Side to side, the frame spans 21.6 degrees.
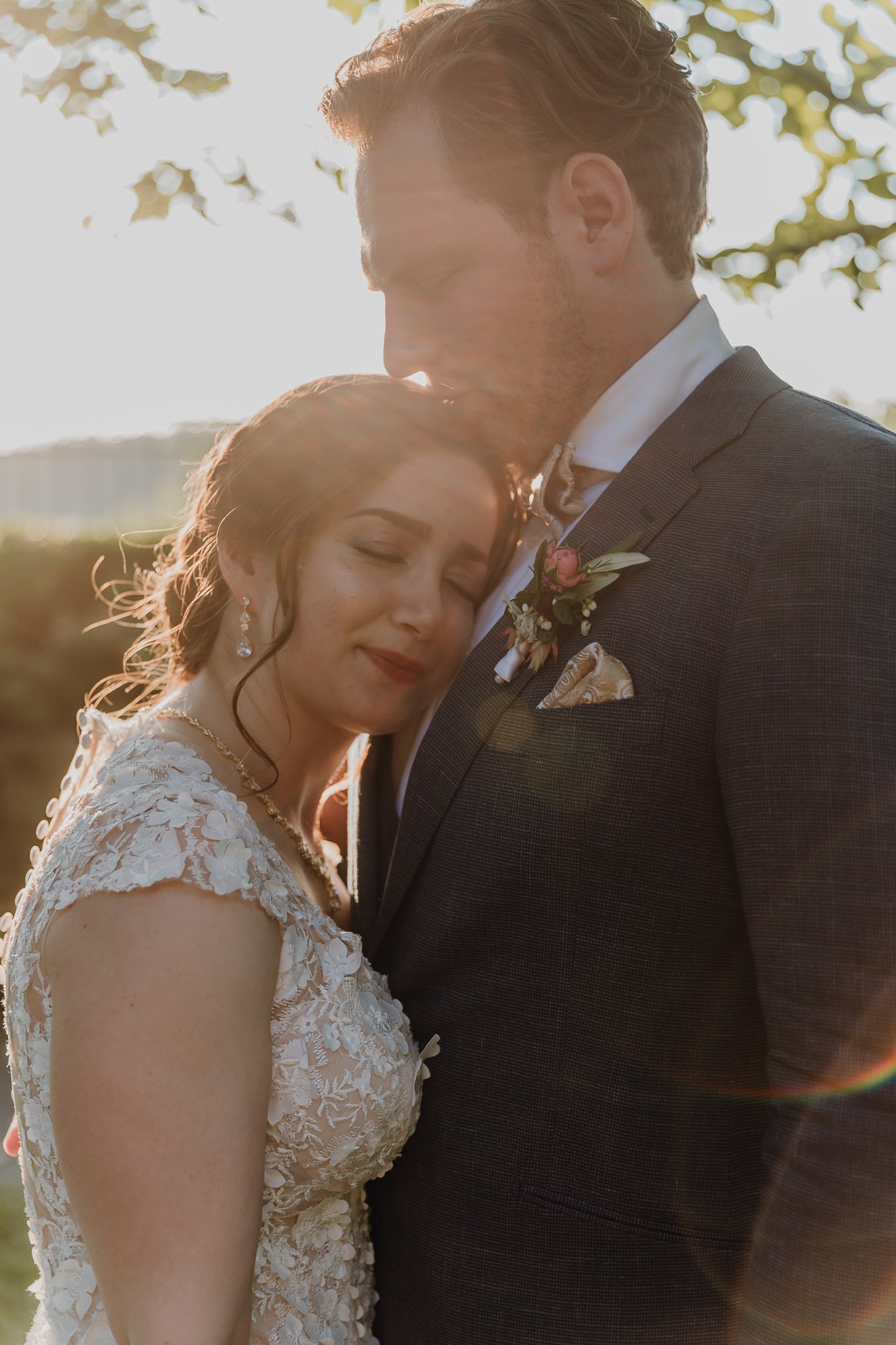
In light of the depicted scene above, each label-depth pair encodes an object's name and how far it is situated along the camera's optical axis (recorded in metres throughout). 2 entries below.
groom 1.06
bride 1.08
